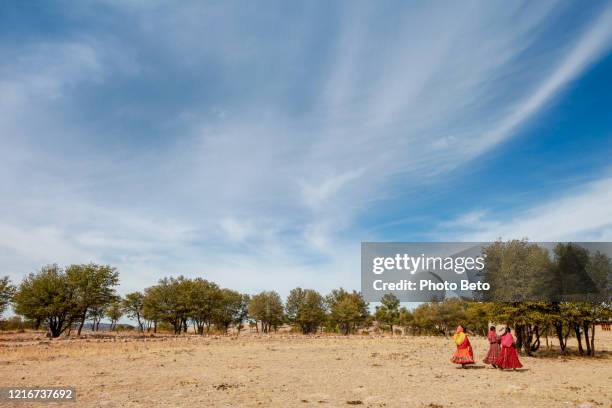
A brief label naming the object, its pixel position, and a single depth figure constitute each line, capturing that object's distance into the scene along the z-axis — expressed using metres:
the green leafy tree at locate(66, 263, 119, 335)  67.12
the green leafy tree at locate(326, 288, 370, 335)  95.44
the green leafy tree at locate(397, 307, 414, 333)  98.75
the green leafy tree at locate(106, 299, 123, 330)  100.42
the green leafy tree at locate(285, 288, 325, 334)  97.38
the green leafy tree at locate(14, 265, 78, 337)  63.88
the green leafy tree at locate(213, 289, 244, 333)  93.94
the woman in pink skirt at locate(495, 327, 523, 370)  23.19
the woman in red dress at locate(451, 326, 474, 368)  23.91
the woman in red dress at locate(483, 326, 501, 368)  24.16
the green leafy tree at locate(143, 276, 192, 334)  85.81
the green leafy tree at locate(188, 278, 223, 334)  86.31
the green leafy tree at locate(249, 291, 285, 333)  97.69
